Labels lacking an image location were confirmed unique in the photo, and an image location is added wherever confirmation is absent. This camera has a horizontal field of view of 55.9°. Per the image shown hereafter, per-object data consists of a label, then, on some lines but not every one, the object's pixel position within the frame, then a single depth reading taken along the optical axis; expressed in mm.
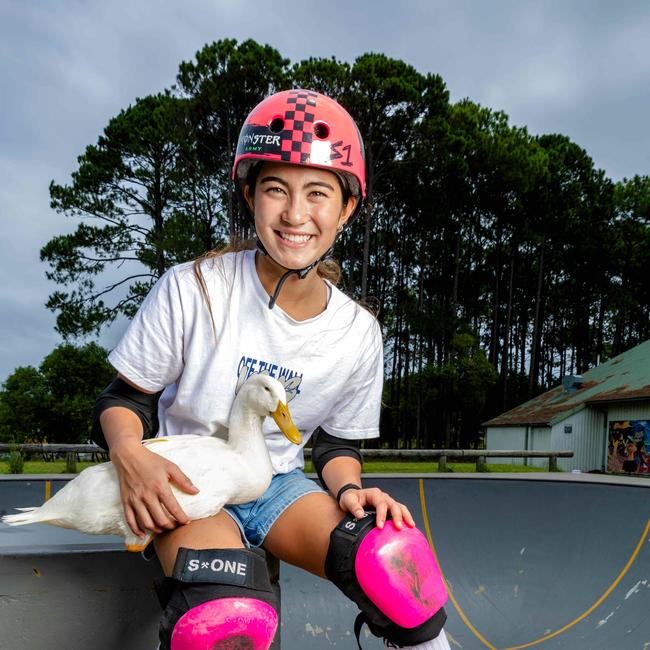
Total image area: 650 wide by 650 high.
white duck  1431
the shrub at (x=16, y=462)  9156
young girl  1348
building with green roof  15961
